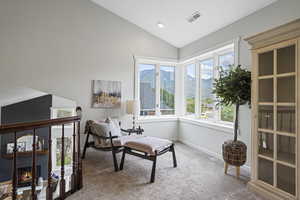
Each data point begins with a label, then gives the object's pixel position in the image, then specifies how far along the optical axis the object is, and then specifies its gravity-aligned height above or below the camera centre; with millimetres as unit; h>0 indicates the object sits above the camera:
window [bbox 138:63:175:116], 4727 +334
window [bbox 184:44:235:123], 3609 +409
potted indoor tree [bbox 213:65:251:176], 2639 +110
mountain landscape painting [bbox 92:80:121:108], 4070 +162
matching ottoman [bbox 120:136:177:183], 2730 -749
